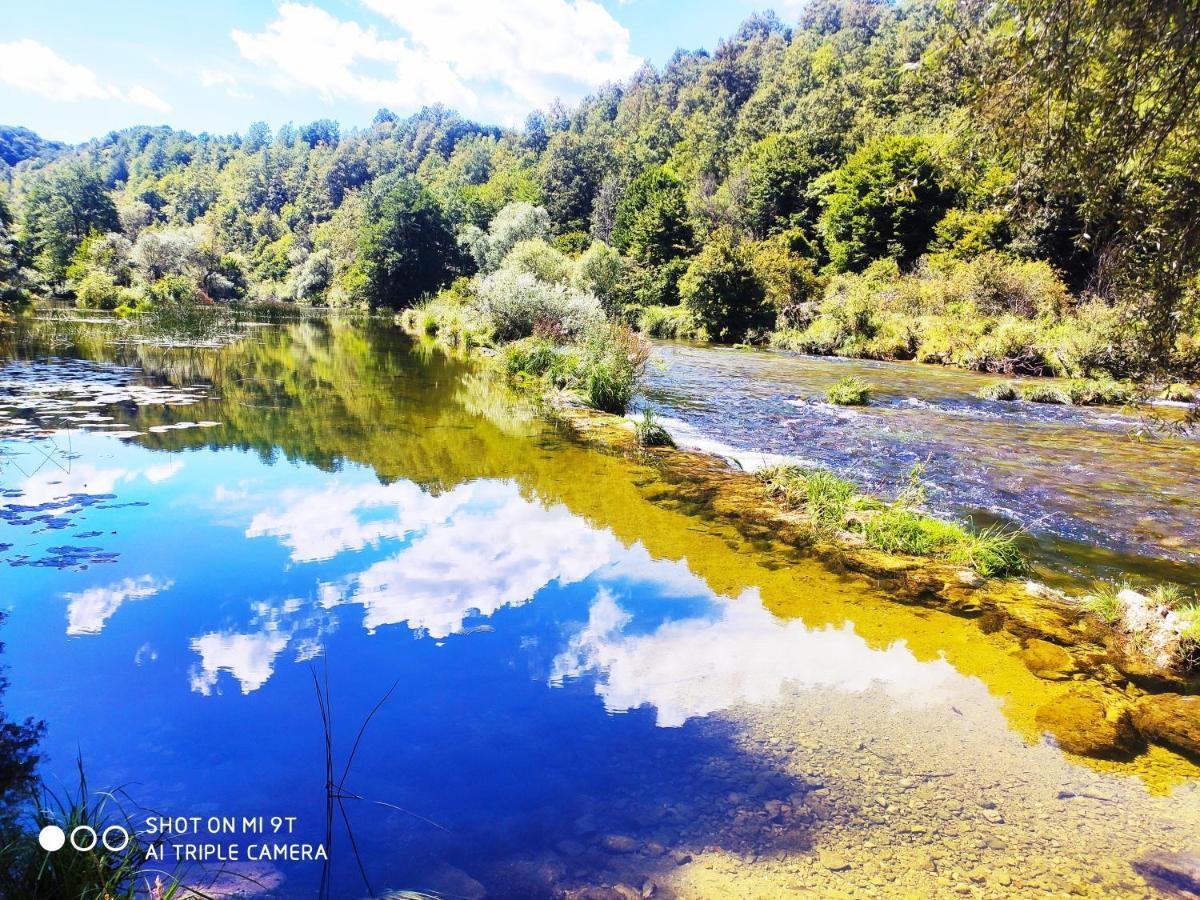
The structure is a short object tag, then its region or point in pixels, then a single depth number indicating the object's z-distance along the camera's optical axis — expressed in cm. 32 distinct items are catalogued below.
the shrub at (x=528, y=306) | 2272
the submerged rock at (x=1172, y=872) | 316
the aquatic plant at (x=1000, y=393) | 1900
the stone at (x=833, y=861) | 322
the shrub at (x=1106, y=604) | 608
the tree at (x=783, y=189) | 5750
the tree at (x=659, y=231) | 5575
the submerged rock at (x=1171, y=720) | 441
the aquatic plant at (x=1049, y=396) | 1870
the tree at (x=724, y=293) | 3666
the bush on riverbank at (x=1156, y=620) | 543
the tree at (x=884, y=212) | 4691
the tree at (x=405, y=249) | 6175
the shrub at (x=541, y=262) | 3438
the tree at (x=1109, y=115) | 425
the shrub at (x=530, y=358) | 1972
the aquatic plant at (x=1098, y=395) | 1883
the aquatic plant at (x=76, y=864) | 246
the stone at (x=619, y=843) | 326
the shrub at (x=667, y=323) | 4125
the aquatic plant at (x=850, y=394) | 1744
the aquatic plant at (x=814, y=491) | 852
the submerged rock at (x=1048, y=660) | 524
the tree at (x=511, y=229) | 4775
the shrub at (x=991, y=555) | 708
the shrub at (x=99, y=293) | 4588
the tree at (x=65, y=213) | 6212
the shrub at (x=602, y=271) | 3822
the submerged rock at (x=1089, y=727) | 432
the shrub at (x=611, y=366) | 1547
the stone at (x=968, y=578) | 691
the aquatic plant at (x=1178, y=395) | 1607
